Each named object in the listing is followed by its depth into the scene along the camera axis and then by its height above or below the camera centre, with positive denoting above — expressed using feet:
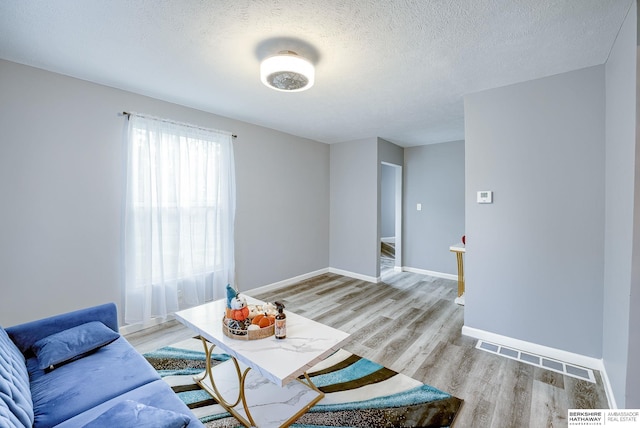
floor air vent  6.91 -4.16
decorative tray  5.37 -2.38
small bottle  5.38 -2.32
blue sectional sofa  3.28 -2.80
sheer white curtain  9.06 -0.24
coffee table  4.67 -2.60
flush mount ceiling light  6.29 +3.33
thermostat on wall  8.45 +0.43
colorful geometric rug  5.38 -4.15
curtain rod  8.86 +3.21
